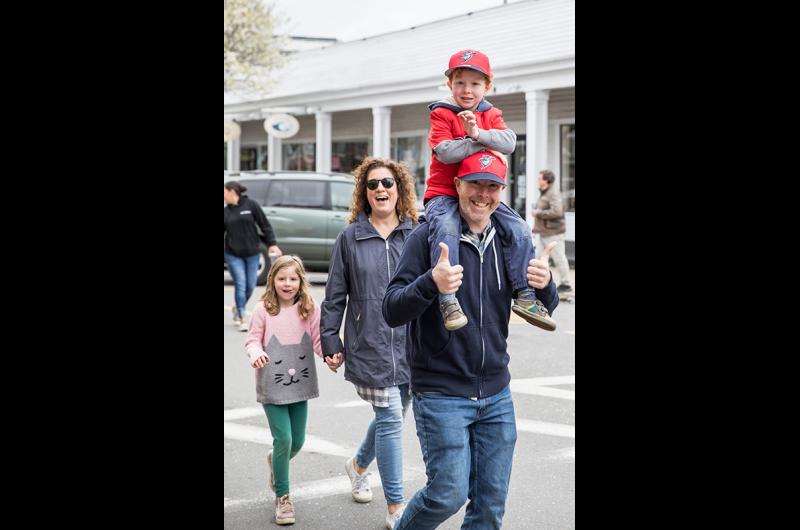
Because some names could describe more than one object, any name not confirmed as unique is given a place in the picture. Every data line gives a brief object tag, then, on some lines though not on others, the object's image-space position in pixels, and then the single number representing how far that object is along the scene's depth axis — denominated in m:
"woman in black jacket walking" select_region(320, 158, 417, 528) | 5.09
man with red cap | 3.89
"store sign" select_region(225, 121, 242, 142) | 26.95
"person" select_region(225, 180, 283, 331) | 12.10
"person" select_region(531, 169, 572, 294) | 15.24
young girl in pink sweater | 5.29
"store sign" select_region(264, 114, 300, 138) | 29.44
